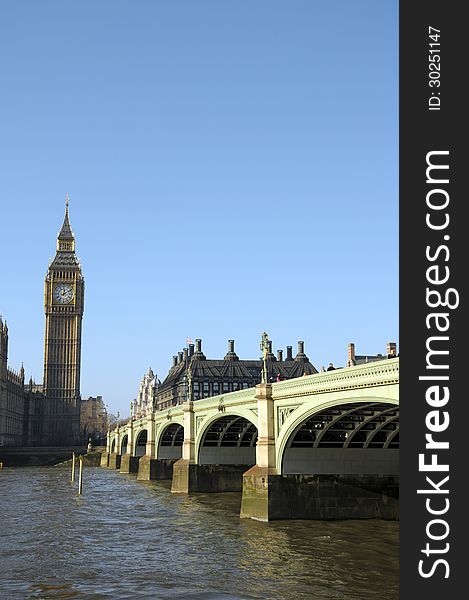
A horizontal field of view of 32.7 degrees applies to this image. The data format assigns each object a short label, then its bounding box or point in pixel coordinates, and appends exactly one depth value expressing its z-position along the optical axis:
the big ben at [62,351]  155.50
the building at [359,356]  118.26
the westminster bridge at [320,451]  34.22
